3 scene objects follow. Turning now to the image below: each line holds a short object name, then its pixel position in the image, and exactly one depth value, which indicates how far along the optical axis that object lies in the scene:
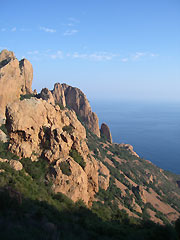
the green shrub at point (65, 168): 20.21
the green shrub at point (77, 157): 23.16
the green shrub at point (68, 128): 26.61
